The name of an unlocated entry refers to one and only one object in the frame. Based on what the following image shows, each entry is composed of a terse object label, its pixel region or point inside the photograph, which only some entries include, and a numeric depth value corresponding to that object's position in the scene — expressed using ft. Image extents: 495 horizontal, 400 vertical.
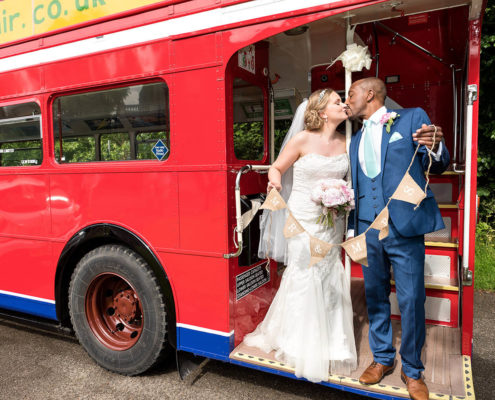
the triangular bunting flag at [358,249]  7.13
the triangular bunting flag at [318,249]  7.82
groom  7.28
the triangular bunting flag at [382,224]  7.05
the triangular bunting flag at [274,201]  7.99
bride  8.19
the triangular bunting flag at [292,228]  8.10
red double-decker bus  8.05
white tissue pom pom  7.88
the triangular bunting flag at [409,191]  6.76
